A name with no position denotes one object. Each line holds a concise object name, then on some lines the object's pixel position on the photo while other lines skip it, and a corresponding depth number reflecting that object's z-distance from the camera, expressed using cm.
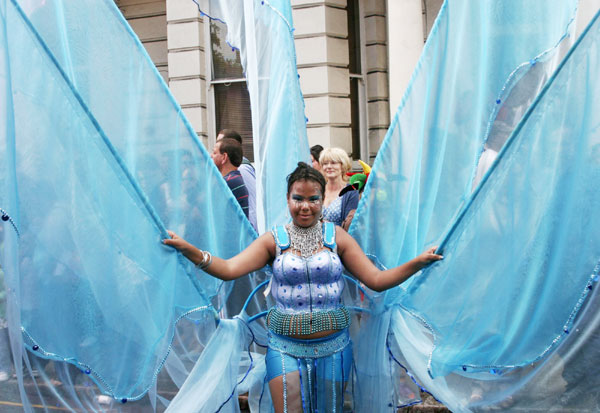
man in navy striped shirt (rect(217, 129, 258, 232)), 514
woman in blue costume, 337
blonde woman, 498
